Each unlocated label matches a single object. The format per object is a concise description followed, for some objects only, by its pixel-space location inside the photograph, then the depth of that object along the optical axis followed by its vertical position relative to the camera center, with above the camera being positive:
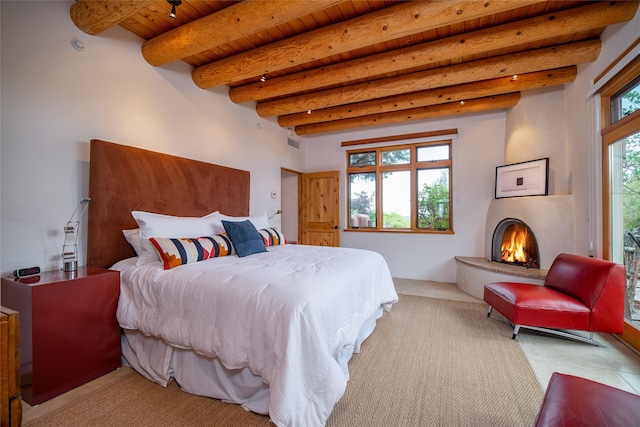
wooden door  5.45 +0.17
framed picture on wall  3.56 +0.56
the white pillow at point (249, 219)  2.97 -0.04
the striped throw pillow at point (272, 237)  3.18 -0.24
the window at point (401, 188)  4.79 +0.56
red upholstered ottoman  0.99 -0.74
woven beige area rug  1.55 -1.16
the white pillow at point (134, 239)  2.39 -0.20
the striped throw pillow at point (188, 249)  2.10 -0.28
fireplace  3.27 -0.21
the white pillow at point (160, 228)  2.27 -0.11
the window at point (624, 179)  2.34 +0.37
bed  1.38 -0.57
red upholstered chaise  2.22 -0.74
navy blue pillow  2.62 -0.21
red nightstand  1.66 -0.75
